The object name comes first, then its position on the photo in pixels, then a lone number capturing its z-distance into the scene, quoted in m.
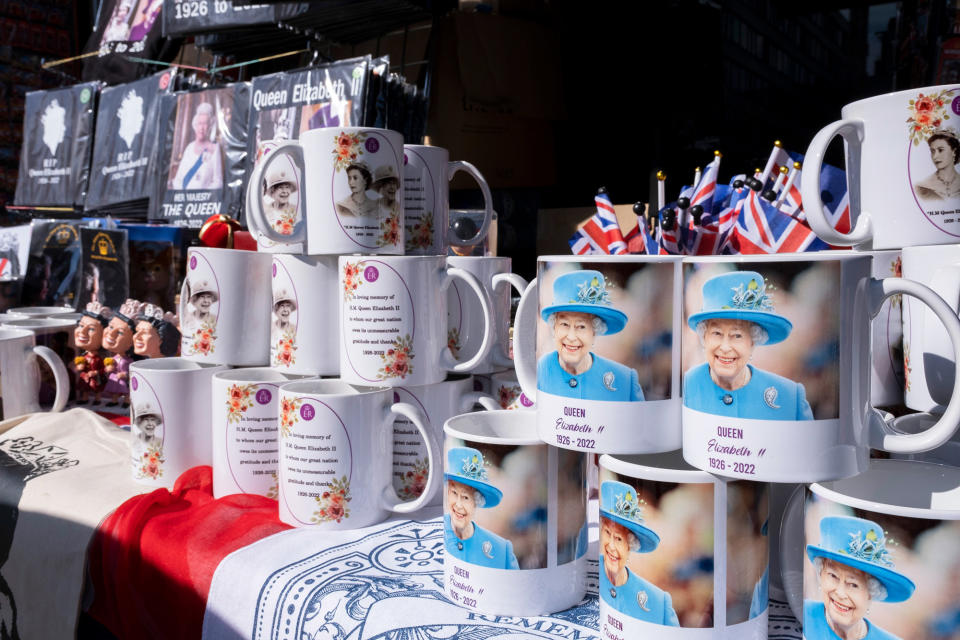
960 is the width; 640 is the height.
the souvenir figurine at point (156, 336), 1.42
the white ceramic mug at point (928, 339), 0.63
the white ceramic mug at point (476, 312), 0.99
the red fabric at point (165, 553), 0.80
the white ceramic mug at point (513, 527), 0.66
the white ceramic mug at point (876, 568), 0.49
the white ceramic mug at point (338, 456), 0.81
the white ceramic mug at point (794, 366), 0.55
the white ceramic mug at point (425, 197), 1.06
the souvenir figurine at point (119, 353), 1.45
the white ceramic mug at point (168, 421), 1.01
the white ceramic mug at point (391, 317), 0.88
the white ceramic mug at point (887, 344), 0.70
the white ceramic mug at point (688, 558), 0.58
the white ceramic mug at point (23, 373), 1.28
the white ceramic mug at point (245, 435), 0.93
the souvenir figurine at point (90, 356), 1.46
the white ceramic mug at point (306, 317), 0.96
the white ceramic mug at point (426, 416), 0.90
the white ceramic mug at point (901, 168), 0.68
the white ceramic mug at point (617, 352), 0.63
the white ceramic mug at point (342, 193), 0.95
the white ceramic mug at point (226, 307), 1.04
